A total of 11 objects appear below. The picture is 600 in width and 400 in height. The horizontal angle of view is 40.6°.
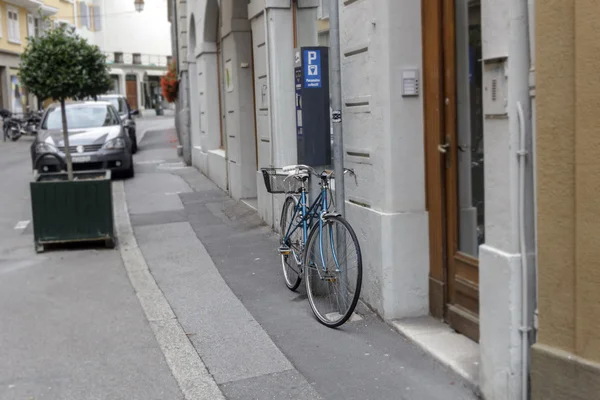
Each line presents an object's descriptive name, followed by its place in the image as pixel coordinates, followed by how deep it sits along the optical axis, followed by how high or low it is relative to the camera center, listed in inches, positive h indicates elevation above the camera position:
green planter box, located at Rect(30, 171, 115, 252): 366.6 -38.4
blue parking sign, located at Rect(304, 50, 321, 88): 271.3 +16.4
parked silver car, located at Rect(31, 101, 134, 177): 615.5 -12.5
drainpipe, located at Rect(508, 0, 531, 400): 161.9 +0.6
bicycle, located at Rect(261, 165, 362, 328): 236.4 -40.4
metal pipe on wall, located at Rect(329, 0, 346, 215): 246.5 +1.5
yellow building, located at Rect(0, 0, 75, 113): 1622.8 +183.4
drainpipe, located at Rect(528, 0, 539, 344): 159.6 +3.4
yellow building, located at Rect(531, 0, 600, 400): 143.9 -16.6
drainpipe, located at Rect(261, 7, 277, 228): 370.9 +17.9
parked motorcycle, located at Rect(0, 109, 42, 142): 1274.6 +1.8
